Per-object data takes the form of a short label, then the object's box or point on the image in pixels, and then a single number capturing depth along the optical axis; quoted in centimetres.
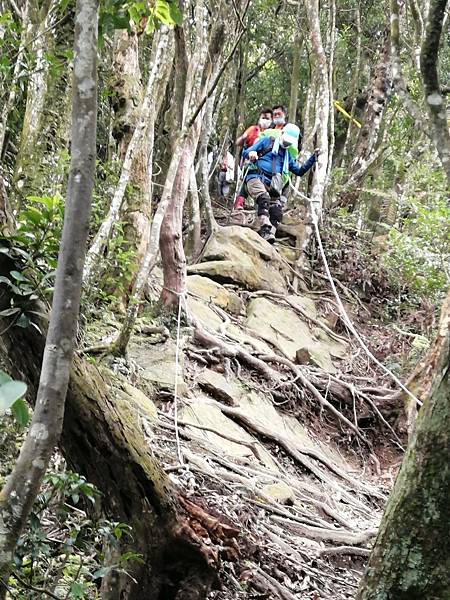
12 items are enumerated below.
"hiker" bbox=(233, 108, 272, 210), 895
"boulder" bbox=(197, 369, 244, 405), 525
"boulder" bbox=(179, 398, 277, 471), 438
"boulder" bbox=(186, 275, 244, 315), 698
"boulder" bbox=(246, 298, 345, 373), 695
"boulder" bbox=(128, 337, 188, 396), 477
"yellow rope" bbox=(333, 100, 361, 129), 1213
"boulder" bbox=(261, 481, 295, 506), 396
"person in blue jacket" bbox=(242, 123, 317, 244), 827
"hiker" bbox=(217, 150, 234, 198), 1173
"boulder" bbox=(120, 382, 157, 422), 405
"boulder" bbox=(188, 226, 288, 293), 772
